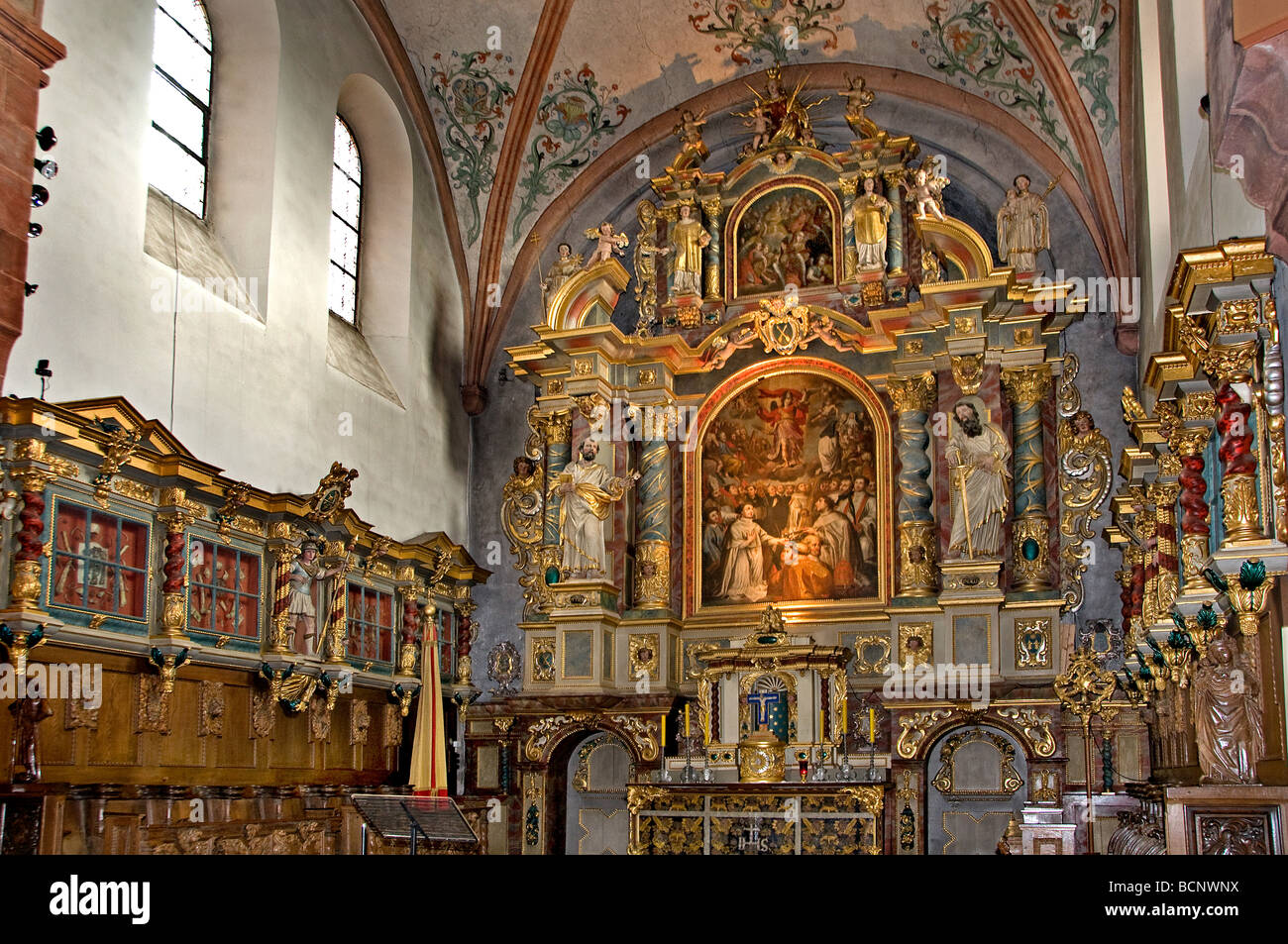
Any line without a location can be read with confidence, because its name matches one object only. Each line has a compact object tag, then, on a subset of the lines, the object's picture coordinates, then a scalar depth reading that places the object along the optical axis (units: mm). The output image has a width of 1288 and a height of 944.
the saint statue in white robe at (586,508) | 17438
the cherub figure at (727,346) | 18062
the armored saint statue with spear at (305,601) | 14195
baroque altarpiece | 15695
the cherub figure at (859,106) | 17750
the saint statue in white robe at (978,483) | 16203
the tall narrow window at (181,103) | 14258
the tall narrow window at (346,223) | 17719
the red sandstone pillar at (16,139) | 10625
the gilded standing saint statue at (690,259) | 18391
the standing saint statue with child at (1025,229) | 16906
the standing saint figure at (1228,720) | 8883
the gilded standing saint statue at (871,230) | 17516
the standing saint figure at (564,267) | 18391
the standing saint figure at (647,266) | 18672
